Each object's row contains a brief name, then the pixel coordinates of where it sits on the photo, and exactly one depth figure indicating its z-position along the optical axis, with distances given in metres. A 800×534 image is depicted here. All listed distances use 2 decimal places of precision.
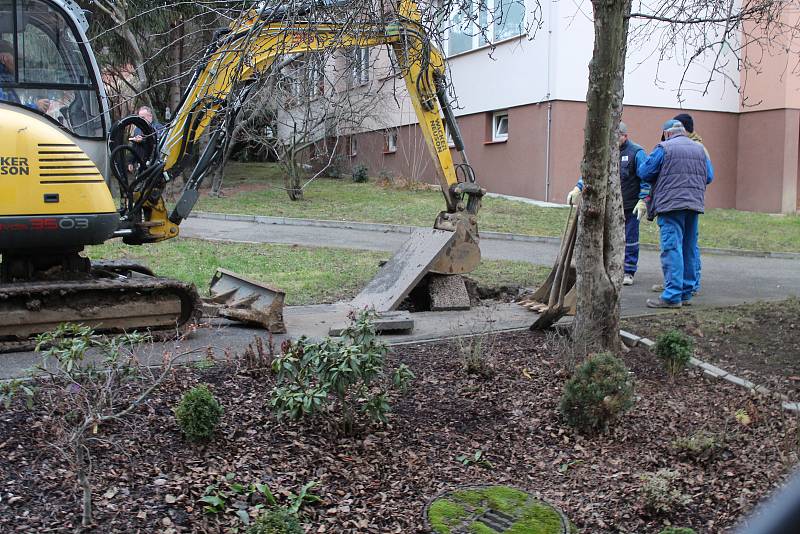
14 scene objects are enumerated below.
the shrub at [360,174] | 25.03
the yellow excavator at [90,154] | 6.77
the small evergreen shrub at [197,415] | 4.70
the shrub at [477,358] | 6.25
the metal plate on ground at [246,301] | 7.84
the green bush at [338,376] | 4.96
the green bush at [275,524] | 3.72
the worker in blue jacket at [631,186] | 10.32
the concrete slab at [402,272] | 8.81
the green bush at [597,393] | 5.22
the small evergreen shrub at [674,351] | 6.29
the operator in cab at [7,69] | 7.15
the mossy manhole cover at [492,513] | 4.26
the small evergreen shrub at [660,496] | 4.32
